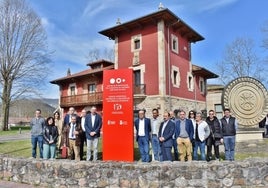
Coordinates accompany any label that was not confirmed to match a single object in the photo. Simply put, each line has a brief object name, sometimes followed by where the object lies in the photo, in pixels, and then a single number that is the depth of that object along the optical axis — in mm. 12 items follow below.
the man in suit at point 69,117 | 6233
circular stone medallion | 9766
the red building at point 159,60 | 16527
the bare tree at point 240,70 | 25777
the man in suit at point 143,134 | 5923
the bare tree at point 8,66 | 23467
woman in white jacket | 5965
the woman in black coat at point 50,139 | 6272
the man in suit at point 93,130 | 5896
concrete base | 9790
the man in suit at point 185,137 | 5765
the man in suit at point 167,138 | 5756
